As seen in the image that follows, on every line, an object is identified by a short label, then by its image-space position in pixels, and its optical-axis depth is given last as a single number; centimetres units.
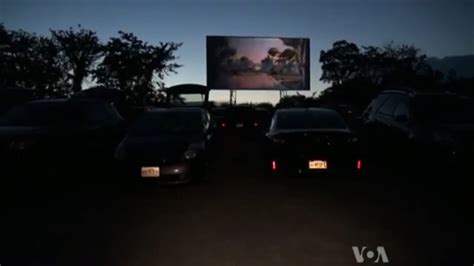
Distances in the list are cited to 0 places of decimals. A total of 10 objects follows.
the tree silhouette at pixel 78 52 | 4906
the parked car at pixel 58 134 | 866
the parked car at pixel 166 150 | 891
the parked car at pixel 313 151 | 905
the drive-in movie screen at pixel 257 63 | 4116
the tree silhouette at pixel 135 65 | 4431
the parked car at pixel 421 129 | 820
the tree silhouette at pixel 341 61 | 6738
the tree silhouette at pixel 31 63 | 4419
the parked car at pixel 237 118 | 2416
